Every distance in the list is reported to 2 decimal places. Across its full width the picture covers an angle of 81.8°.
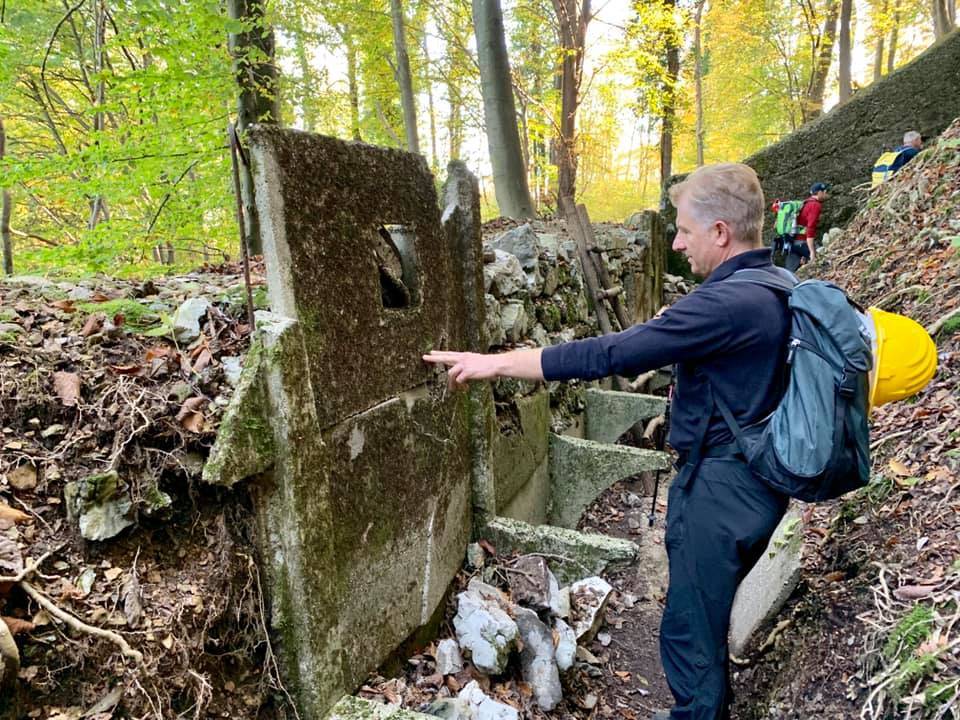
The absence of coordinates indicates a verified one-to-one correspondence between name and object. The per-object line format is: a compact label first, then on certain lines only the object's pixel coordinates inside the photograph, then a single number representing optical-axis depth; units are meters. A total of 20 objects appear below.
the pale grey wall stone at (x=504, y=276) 4.43
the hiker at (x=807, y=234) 9.21
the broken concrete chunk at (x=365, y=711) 1.95
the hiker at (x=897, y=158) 8.34
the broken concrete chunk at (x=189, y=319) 2.27
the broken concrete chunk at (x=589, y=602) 3.33
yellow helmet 1.80
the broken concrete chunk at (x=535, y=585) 3.16
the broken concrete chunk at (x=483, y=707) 2.38
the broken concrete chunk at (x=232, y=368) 2.08
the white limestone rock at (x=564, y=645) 2.99
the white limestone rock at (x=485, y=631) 2.74
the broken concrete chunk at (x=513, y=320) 4.48
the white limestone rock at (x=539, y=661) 2.82
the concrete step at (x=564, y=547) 3.39
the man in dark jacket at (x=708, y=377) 1.93
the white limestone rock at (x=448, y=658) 2.70
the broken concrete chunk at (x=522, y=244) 5.37
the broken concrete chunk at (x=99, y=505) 1.64
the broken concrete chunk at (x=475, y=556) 3.42
